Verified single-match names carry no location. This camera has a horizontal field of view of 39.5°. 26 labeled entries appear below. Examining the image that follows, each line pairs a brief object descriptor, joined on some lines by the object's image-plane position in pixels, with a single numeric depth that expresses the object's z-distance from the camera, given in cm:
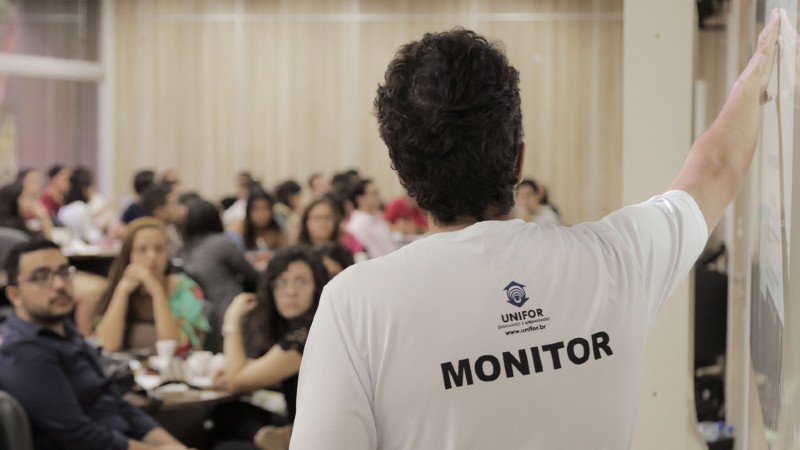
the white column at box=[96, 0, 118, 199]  1509
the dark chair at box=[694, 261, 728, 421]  530
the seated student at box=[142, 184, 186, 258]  859
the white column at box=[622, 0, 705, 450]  252
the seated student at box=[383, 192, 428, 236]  1149
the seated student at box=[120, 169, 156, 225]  1121
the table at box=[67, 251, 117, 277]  877
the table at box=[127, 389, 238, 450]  461
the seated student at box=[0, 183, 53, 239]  902
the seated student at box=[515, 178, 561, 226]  1160
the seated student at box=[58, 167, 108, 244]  1151
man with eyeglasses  388
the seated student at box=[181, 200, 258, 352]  731
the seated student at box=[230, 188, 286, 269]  906
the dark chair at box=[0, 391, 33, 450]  354
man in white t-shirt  144
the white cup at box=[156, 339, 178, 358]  520
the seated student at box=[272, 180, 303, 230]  1165
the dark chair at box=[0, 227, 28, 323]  788
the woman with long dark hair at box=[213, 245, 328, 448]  454
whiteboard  156
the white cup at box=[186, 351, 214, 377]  512
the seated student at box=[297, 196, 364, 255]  739
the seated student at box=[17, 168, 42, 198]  1115
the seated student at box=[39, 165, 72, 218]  1224
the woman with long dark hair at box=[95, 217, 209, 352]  578
